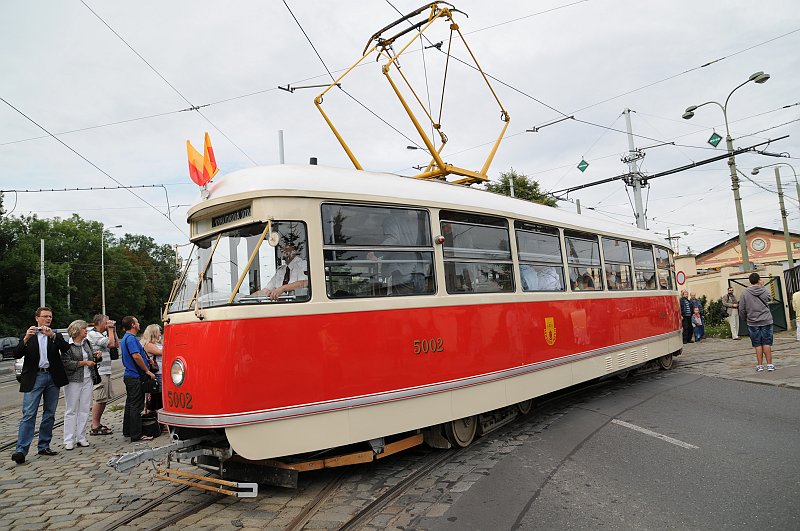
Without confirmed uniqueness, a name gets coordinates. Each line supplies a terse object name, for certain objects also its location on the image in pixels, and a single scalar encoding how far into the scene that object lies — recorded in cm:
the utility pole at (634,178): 2072
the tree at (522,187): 3434
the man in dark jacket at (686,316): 1688
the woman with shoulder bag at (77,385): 709
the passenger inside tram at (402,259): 529
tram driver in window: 472
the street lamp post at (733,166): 1820
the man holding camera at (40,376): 646
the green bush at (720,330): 1855
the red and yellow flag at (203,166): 538
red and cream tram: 446
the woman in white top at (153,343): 789
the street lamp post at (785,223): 2894
